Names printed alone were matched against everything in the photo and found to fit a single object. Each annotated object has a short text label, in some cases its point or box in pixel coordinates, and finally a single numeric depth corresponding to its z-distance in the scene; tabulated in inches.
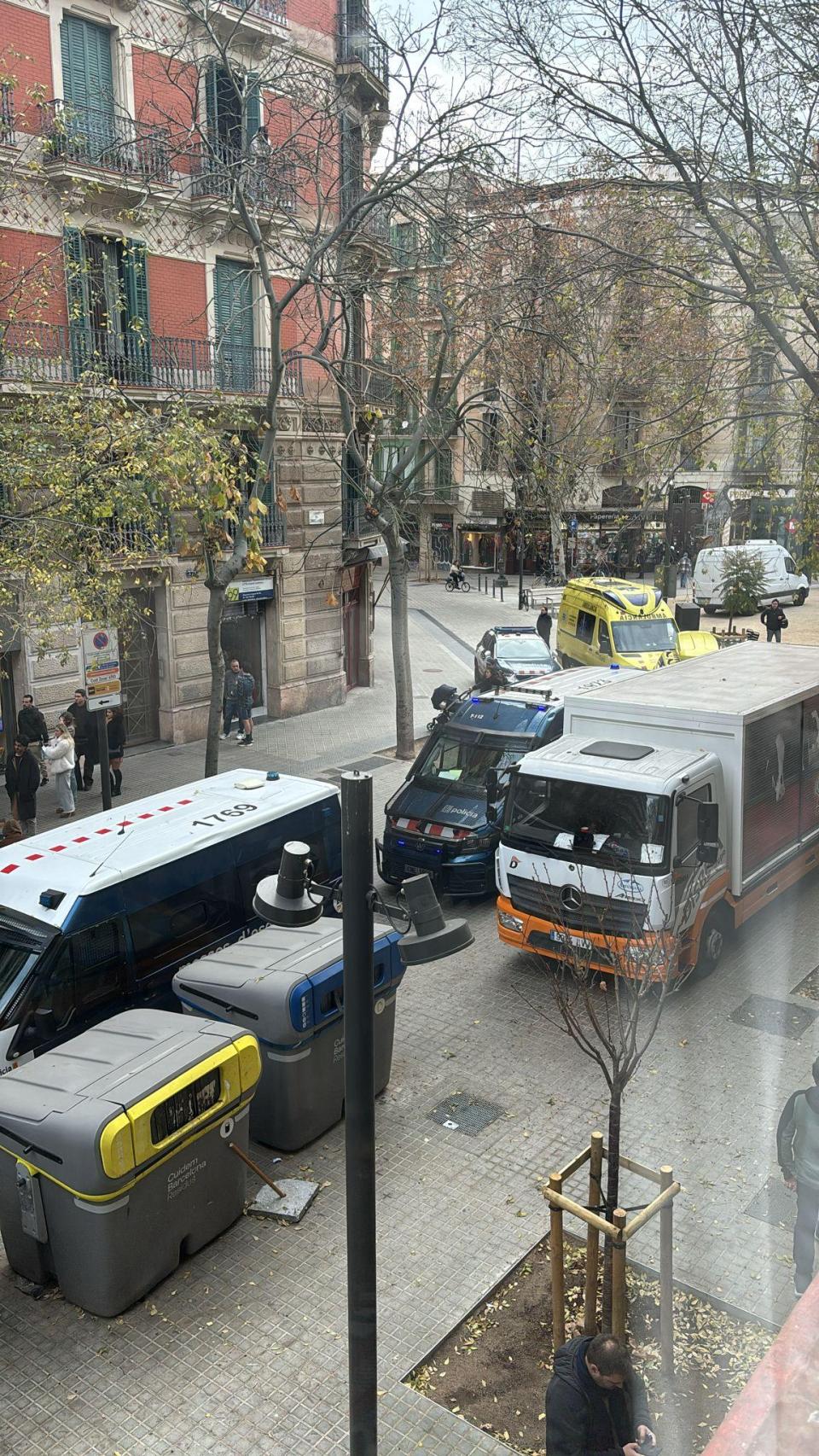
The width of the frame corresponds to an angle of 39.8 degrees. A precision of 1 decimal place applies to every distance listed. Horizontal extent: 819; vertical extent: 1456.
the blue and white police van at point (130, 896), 315.9
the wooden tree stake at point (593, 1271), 230.2
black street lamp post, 184.1
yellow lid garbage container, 238.8
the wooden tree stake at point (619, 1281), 216.5
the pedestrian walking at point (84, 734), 663.8
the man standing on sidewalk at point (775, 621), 1138.0
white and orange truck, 381.1
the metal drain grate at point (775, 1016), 382.9
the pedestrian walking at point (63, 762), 613.0
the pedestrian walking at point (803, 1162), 238.7
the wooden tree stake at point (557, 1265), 225.1
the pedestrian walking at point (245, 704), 808.9
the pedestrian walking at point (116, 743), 663.1
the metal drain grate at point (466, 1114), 330.0
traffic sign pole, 537.0
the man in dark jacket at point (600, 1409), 173.2
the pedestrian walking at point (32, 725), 641.6
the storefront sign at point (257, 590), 845.2
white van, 1504.7
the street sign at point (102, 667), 515.8
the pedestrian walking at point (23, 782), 587.2
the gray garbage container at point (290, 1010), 301.6
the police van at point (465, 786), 494.9
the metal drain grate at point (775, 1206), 284.5
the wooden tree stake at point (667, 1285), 226.4
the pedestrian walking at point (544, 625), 1154.1
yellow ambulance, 947.3
